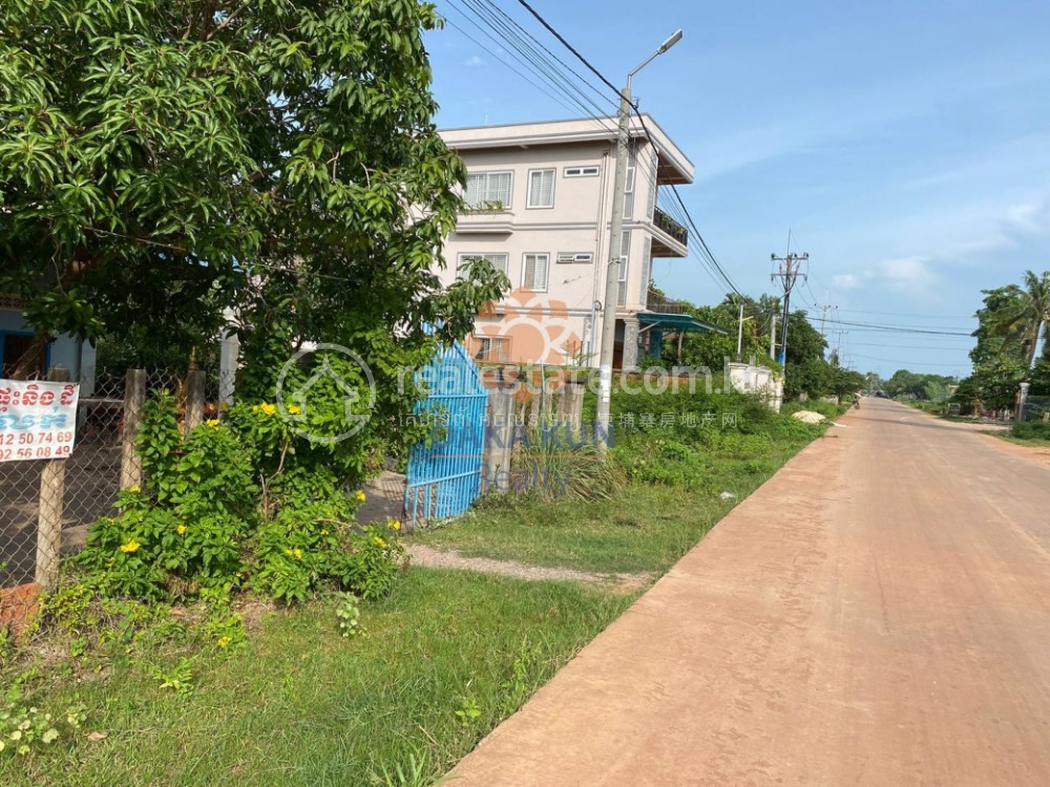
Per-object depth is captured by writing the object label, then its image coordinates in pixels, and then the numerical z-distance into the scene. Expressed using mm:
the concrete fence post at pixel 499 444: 8375
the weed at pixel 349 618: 4230
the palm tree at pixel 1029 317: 47281
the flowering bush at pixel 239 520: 3891
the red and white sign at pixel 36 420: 3451
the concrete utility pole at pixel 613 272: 10805
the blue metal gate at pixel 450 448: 7172
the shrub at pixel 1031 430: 31862
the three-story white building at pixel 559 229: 25562
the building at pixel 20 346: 11492
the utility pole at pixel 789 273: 41812
